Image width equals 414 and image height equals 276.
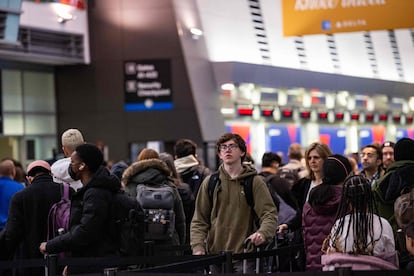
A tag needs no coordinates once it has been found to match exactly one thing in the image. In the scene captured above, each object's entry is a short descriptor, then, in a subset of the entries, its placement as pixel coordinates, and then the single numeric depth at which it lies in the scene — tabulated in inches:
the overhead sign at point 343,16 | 682.2
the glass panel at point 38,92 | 1149.7
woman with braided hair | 248.1
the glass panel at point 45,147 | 1160.8
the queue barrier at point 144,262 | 264.7
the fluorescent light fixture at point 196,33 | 1154.7
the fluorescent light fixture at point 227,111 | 1198.6
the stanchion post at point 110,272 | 241.8
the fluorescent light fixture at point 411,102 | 1667.1
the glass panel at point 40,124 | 1146.7
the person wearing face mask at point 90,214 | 305.5
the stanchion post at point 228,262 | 301.7
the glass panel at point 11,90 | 1109.7
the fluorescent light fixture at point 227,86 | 1179.3
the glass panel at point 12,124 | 1104.2
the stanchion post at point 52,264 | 290.8
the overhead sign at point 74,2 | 1063.1
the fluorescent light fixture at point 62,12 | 1067.5
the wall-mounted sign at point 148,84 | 1144.8
